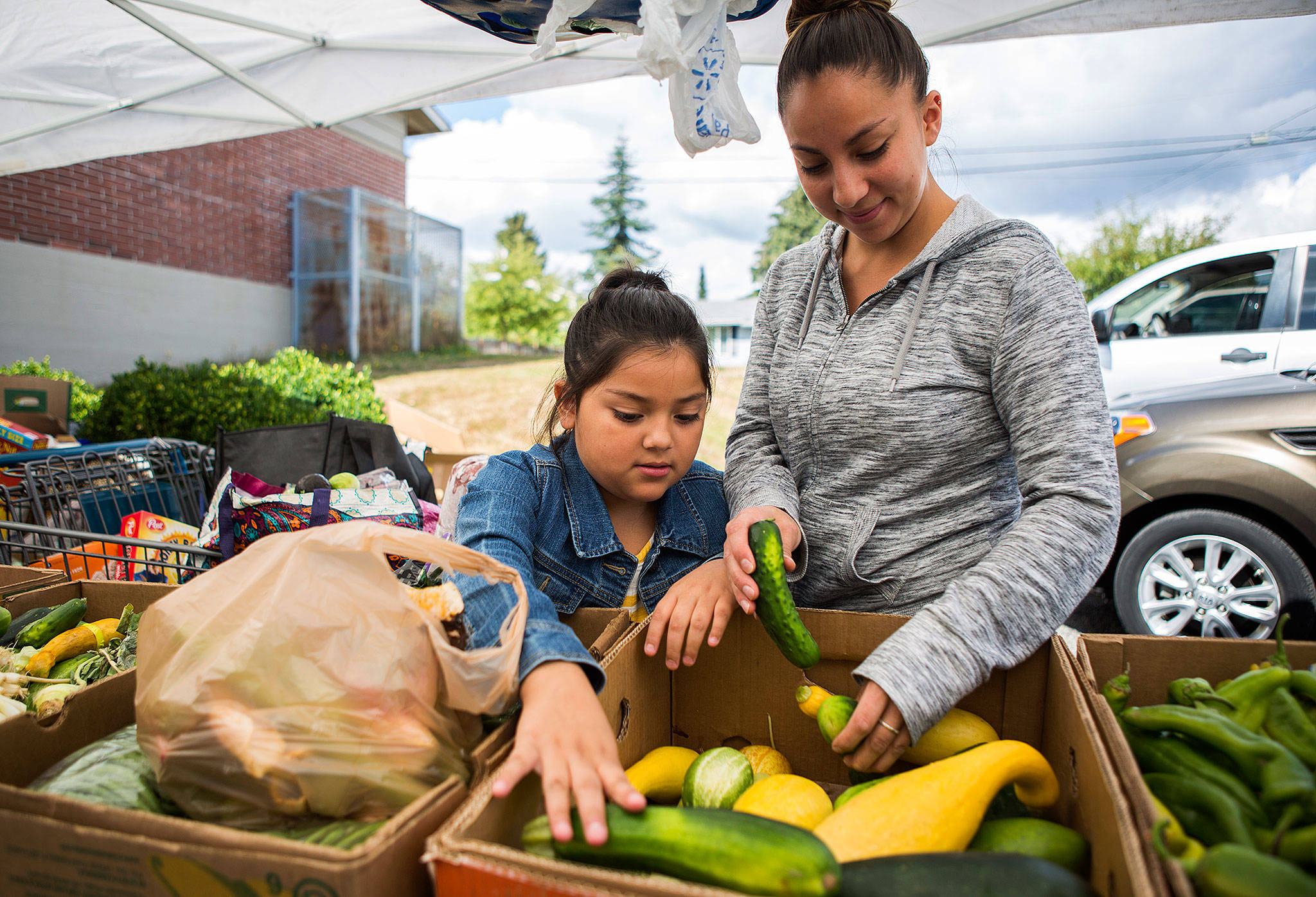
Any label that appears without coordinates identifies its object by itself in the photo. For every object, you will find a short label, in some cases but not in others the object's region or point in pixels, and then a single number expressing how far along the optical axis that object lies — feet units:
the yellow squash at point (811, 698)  4.34
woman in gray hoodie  3.98
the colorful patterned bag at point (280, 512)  8.16
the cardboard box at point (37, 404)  15.06
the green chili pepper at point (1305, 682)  3.55
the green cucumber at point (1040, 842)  3.21
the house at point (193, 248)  29.50
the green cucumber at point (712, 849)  2.70
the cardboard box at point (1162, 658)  4.41
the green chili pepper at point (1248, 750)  2.93
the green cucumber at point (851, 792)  3.70
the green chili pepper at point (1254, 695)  3.57
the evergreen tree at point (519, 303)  87.20
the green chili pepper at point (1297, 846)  2.69
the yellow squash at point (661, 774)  4.29
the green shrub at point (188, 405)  19.90
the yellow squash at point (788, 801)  3.68
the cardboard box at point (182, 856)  2.65
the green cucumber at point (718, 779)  3.98
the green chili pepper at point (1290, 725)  3.34
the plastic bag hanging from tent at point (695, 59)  5.42
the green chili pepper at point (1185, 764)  3.06
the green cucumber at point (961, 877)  2.67
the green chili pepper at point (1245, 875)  2.34
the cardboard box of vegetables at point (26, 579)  6.98
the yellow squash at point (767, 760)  4.57
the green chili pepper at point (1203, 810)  2.96
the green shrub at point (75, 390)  20.70
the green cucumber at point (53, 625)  6.11
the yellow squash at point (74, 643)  5.86
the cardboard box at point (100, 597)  6.58
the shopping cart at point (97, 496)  9.62
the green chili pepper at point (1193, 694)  3.78
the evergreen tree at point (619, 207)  160.97
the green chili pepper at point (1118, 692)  3.84
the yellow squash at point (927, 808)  3.25
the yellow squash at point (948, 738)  4.24
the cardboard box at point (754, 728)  2.61
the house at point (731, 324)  143.02
